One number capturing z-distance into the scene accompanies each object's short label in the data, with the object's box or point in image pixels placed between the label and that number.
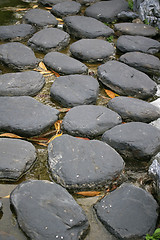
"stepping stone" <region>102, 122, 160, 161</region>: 2.07
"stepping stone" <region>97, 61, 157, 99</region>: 2.69
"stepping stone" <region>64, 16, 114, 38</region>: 3.54
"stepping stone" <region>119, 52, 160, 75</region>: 2.99
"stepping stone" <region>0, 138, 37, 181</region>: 1.90
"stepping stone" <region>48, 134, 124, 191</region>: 1.85
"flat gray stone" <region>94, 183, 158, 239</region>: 1.61
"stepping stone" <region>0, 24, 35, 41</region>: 3.43
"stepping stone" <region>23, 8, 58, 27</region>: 3.68
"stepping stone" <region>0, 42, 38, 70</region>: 2.96
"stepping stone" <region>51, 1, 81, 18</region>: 4.01
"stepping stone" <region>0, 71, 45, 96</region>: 2.57
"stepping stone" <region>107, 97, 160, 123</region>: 2.39
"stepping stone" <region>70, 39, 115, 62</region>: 3.12
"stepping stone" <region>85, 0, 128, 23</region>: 3.95
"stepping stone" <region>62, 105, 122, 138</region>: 2.21
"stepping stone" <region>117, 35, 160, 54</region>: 3.30
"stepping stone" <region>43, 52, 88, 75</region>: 2.88
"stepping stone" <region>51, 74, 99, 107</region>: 2.53
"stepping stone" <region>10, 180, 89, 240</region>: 1.56
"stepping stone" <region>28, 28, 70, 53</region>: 3.27
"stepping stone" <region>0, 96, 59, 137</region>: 2.20
